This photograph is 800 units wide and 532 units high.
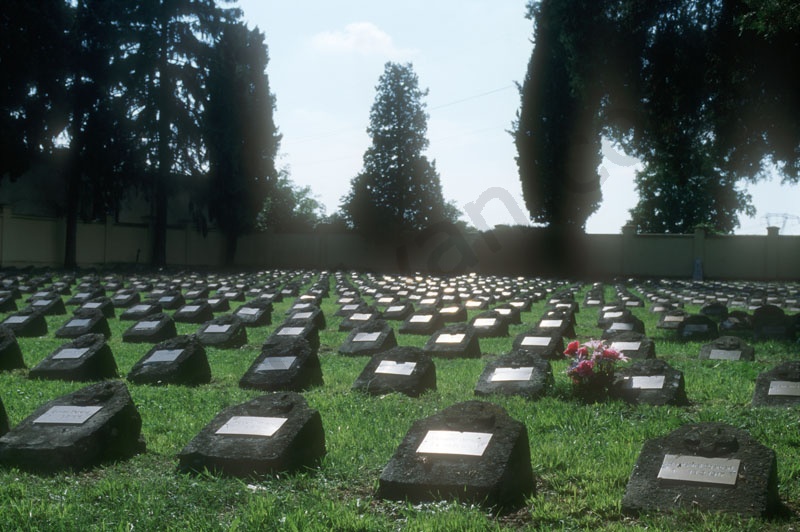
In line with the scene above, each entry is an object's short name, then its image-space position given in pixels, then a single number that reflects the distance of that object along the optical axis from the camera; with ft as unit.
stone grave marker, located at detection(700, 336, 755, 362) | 30.07
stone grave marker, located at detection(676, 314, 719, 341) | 37.55
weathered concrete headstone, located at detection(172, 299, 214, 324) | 44.93
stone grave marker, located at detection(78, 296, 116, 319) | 44.86
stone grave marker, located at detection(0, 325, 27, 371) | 27.81
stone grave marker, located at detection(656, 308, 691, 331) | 42.04
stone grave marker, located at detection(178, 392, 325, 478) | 14.93
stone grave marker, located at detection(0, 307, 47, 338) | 37.76
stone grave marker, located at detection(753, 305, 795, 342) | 38.27
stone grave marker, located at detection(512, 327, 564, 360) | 29.81
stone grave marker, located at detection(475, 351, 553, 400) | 22.52
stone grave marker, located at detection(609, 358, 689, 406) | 21.31
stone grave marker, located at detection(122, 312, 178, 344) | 35.94
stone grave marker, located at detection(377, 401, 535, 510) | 13.25
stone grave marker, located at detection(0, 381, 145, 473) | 15.46
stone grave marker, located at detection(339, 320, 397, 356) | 32.43
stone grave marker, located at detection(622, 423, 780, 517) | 12.34
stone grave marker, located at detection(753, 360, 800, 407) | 20.51
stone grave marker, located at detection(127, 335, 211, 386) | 25.35
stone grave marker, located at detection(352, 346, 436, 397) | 23.31
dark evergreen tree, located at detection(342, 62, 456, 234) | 140.97
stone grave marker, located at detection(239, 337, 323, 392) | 24.53
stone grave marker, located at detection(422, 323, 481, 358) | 31.86
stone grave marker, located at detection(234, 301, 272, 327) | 43.24
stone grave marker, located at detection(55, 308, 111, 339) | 36.86
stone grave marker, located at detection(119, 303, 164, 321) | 44.01
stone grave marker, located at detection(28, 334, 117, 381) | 25.75
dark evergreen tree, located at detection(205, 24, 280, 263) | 119.75
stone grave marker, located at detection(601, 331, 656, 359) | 29.14
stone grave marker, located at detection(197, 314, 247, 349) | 34.60
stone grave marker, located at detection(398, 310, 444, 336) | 41.01
